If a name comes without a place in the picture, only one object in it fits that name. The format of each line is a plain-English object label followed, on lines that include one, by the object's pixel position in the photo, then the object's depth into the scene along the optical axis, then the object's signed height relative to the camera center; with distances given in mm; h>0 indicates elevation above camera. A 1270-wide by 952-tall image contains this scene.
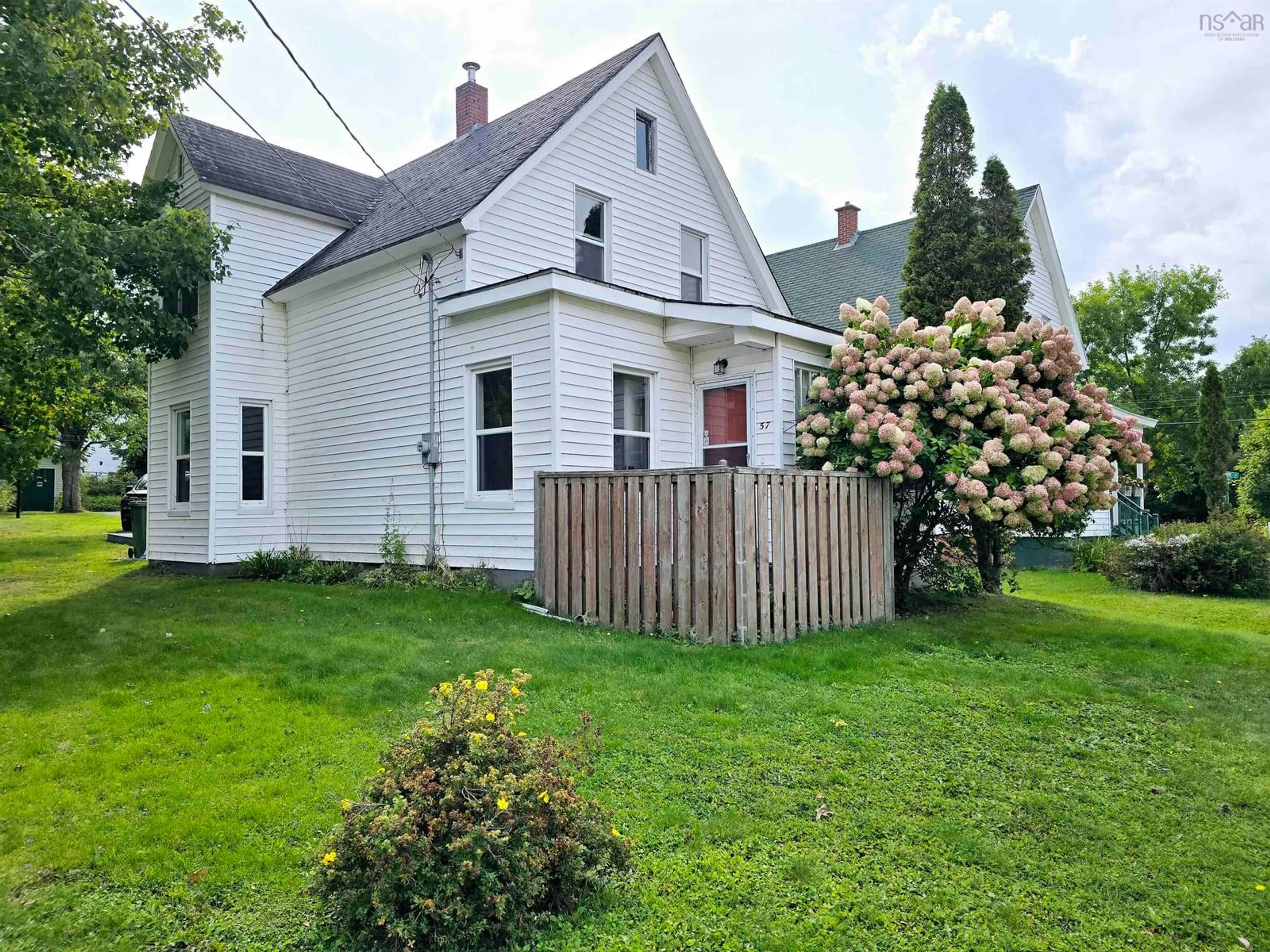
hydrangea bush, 7977 +714
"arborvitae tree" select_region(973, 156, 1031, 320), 13055 +4043
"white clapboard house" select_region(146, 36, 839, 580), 9570 +2078
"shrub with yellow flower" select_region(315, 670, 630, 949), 2648 -1276
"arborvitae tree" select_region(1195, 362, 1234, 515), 23812 +1284
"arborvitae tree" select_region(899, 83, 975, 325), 13359 +4718
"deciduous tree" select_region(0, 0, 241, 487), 8602 +4146
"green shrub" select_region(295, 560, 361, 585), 11039 -1233
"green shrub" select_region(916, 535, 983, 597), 9508 -1076
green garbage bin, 15039 -784
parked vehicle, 18484 -327
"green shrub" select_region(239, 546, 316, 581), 11484 -1156
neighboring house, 19422 +5779
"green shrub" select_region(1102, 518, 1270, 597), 12555 -1288
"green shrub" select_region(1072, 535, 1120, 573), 16109 -1500
